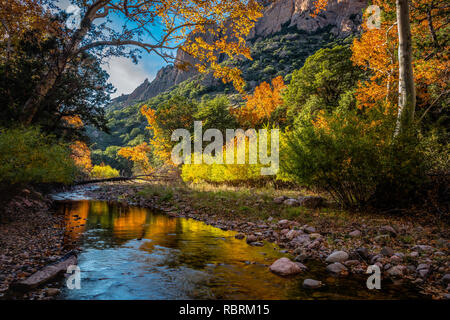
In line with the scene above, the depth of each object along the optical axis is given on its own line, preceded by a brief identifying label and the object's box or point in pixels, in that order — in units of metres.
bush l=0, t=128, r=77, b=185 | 5.58
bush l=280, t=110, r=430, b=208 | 6.64
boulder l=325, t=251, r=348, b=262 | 4.76
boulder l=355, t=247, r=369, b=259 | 4.80
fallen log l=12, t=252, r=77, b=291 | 3.35
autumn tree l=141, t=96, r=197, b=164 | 32.47
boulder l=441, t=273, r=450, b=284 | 3.64
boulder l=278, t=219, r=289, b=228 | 7.55
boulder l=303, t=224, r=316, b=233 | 6.57
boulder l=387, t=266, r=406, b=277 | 4.12
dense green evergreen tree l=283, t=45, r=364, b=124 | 23.48
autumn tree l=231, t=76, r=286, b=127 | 34.88
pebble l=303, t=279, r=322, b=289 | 3.78
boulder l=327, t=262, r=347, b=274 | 4.36
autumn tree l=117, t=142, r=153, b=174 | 40.25
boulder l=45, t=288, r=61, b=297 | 3.31
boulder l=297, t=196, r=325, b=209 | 8.90
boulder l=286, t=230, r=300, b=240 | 6.47
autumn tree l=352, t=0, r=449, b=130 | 10.84
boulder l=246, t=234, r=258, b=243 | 6.38
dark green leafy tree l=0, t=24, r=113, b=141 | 8.81
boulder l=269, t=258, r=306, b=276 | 4.24
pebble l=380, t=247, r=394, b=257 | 4.76
